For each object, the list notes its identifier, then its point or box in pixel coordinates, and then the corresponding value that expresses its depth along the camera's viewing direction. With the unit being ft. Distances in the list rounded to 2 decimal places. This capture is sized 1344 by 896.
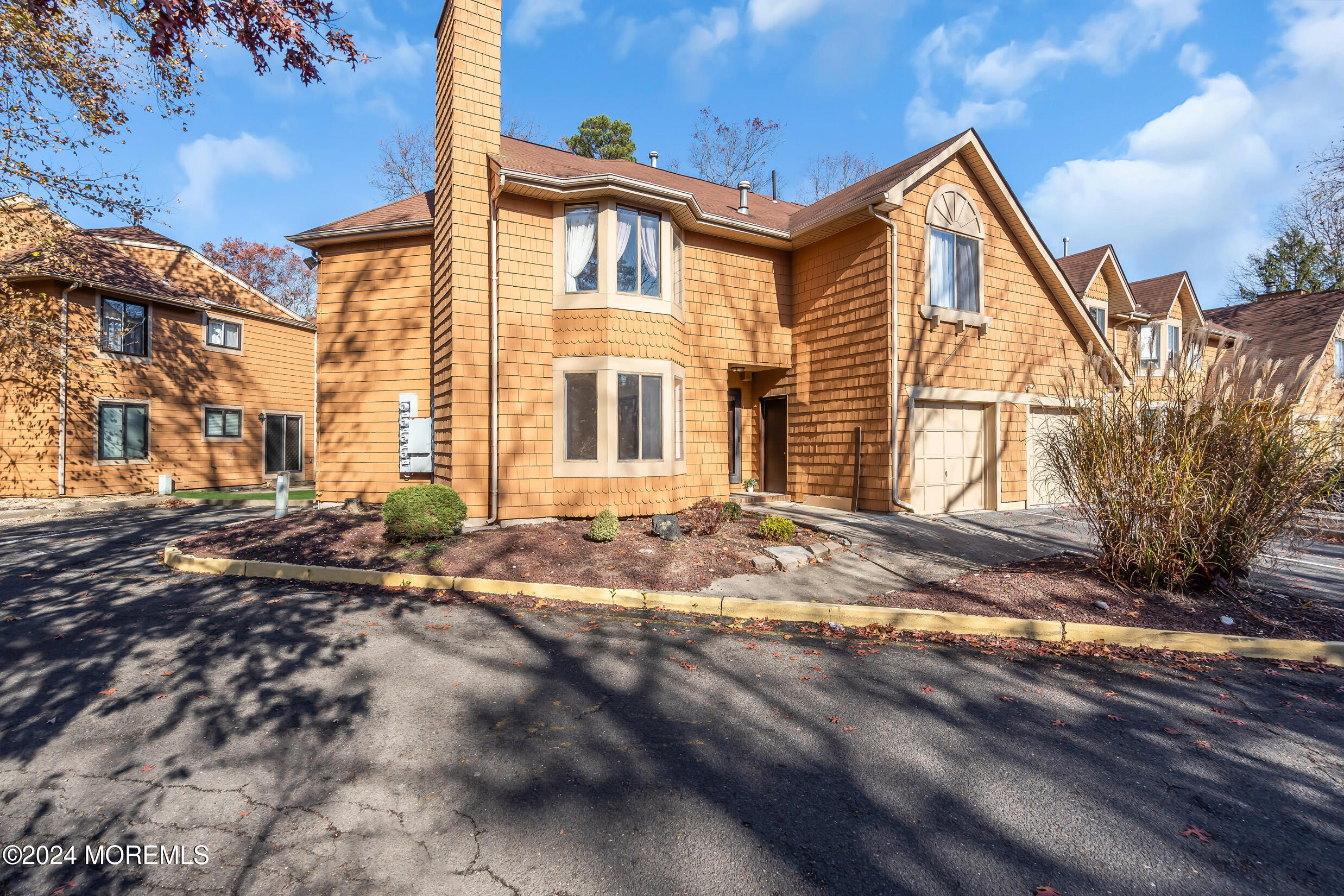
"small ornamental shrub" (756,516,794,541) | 28.66
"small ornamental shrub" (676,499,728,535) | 30.32
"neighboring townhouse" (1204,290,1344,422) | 72.08
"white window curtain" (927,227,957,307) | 38.14
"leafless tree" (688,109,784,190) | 84.43
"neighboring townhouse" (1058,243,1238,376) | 58.29
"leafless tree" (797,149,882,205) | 92.53
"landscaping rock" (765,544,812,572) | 25.14
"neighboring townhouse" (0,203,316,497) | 45.83
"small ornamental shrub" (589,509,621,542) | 27.84
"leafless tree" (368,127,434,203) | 86.63
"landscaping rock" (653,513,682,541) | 28.48
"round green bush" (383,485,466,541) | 26.30
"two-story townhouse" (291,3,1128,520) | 32.27
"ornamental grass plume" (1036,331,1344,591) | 18.98
